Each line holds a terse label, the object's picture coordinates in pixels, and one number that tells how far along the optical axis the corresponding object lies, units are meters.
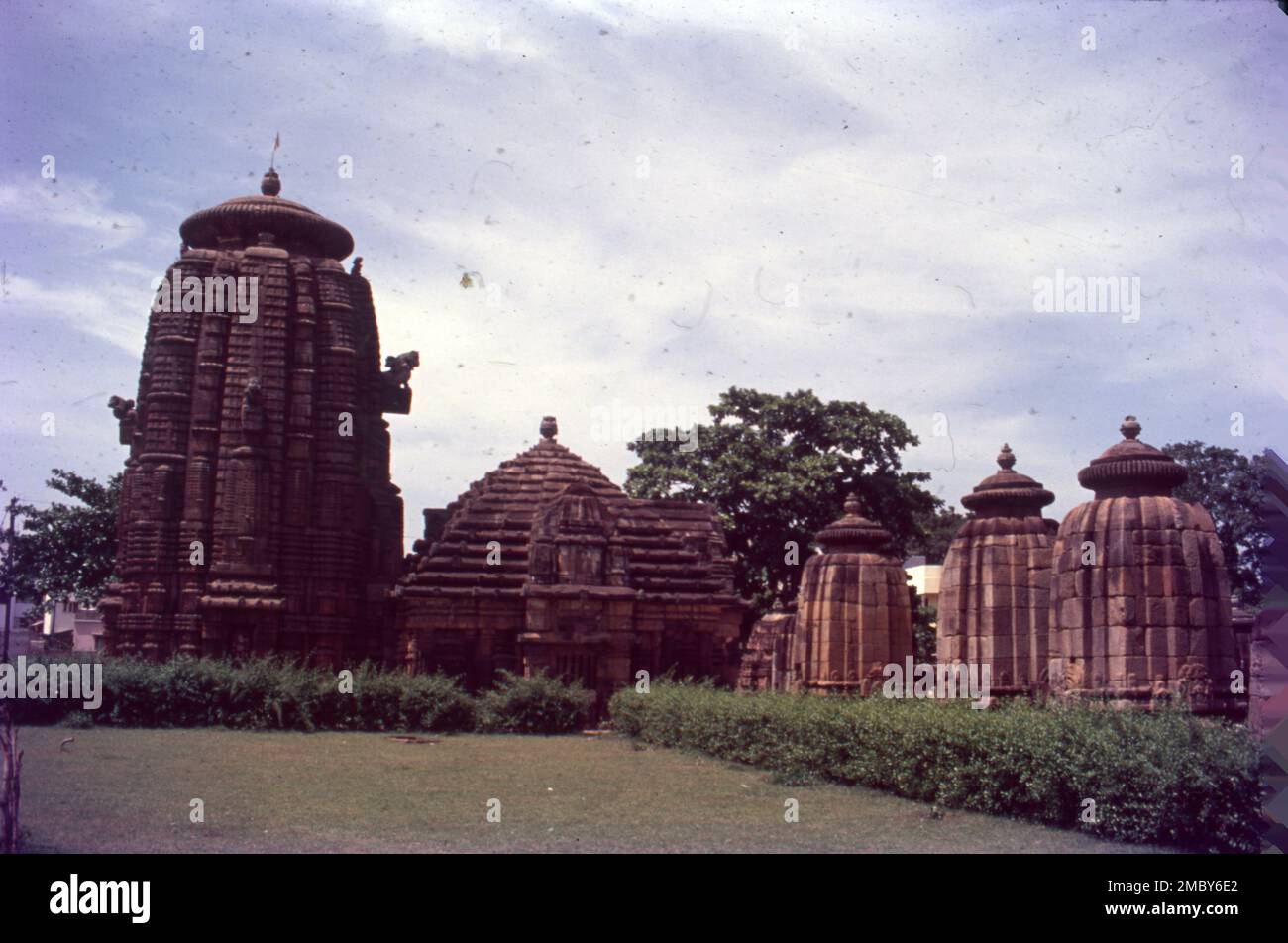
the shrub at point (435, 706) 21.12
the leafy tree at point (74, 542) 36.00
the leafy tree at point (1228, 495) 36.78
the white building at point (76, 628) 50.19
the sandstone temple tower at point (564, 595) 24.56
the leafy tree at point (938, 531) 41.75
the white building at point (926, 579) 52.34
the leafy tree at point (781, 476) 36.31
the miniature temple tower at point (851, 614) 18.44
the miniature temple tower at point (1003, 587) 15.91
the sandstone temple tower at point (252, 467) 25.78
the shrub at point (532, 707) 21.56
